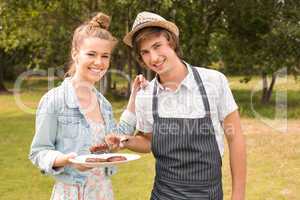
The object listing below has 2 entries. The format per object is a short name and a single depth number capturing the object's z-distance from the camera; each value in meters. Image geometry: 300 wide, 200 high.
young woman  2.46
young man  2.46
